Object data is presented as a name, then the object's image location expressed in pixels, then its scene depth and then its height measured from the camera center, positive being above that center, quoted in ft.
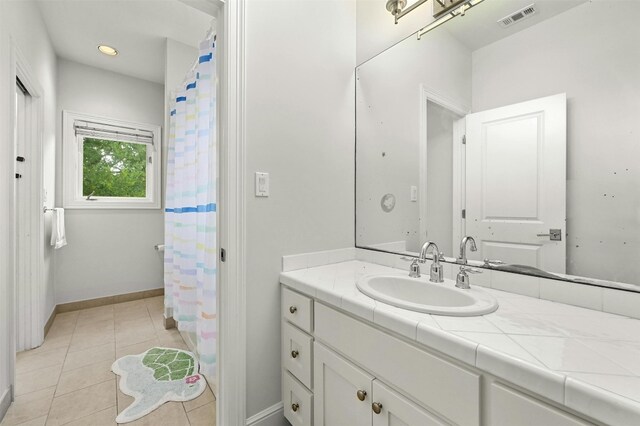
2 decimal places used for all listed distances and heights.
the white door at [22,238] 6.33 -0.63
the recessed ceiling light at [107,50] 8.56 +5.09
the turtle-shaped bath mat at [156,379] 5.01 -3.41
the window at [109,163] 9.51 +1.81
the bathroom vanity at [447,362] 1.77 -1.20
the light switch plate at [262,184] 4.16 +0.42
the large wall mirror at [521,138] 2.83 +0.96
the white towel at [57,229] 8.22 -0.52
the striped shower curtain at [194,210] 5.17 +0.05
